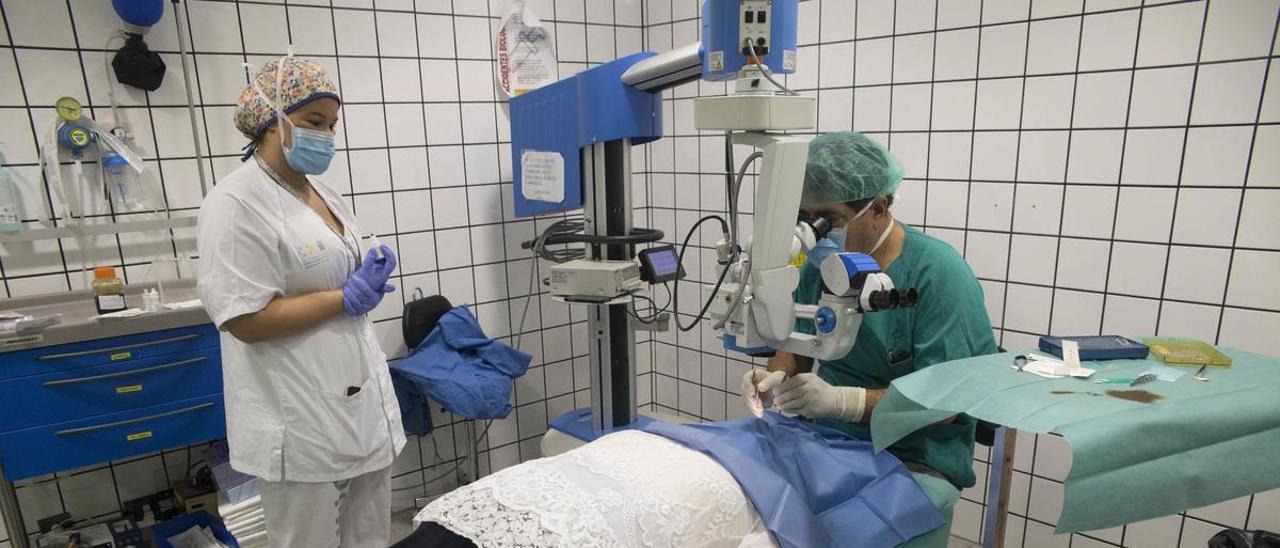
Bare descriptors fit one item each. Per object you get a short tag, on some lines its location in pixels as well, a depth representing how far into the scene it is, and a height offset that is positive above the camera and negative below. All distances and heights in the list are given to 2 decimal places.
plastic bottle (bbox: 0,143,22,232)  1.91 -0.09
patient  1.14 -0.61
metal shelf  1.94 -0.17
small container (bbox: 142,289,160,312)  1.94 -0.38
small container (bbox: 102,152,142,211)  2.07 -0.05
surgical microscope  1.27 -0.11
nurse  1.62 -0.34
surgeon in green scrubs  1.51 -0.37
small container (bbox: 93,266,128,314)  1.86 -0.34
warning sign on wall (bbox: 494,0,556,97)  2.69 +0.44
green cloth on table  0.93 -0.40
